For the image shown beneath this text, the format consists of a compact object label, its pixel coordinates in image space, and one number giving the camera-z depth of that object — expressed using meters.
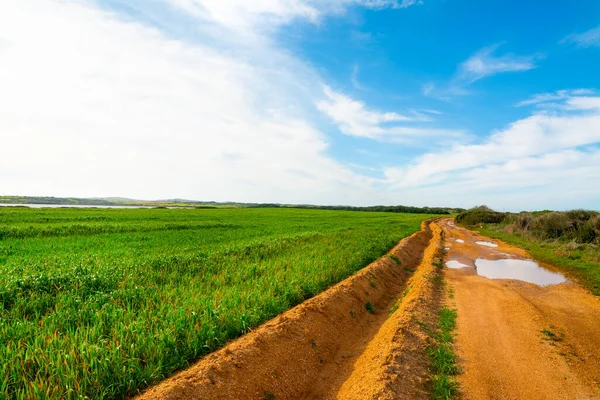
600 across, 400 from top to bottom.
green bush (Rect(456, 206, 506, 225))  53.50
